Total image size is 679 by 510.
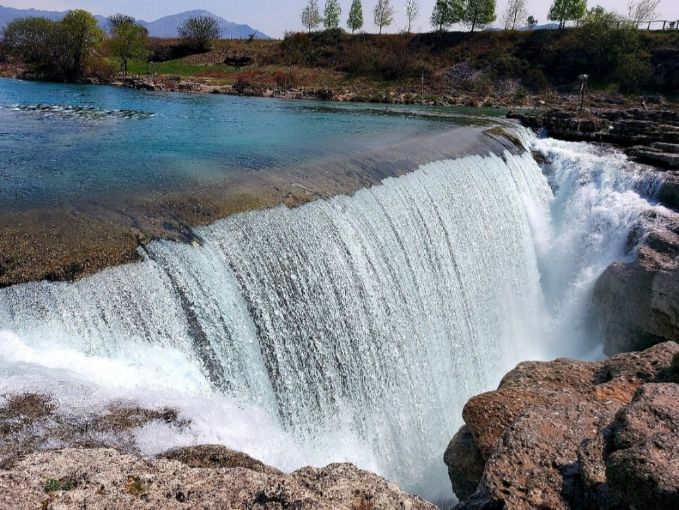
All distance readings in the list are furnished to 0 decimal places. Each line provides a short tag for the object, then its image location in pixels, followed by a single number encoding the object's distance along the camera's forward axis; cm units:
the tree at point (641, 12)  5603
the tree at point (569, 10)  5800
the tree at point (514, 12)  6794
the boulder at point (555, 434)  377
